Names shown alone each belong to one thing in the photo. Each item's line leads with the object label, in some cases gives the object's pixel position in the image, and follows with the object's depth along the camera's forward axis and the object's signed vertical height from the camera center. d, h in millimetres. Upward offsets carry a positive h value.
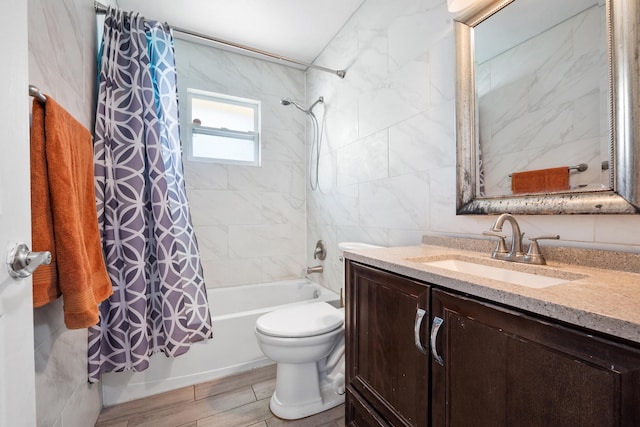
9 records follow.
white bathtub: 1610 -960
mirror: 797 +367
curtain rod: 1534 +1115
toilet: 1396 -776
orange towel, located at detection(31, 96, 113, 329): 779 -23
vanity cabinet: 476 -353
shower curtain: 1439 +21
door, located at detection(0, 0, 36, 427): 487 -4
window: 2359 +747
